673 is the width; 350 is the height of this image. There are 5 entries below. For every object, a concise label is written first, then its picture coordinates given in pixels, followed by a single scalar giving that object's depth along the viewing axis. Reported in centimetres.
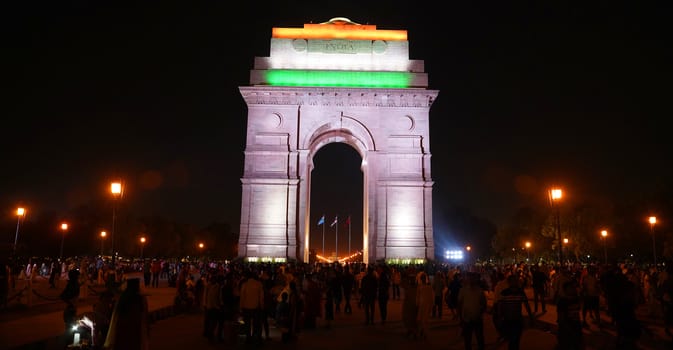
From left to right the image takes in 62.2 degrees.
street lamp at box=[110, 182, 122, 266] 1772
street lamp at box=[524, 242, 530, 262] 7169
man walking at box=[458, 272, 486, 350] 1032
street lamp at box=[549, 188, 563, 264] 2005
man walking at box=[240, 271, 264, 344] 1227
